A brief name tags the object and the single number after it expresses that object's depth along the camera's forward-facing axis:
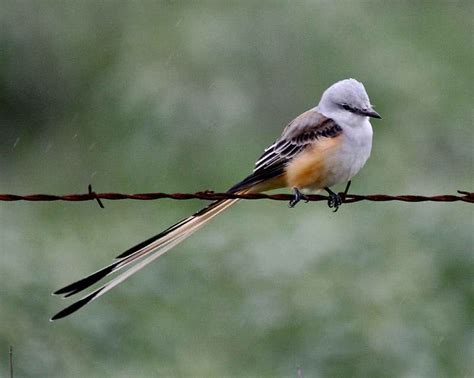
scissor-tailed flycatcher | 12.90
